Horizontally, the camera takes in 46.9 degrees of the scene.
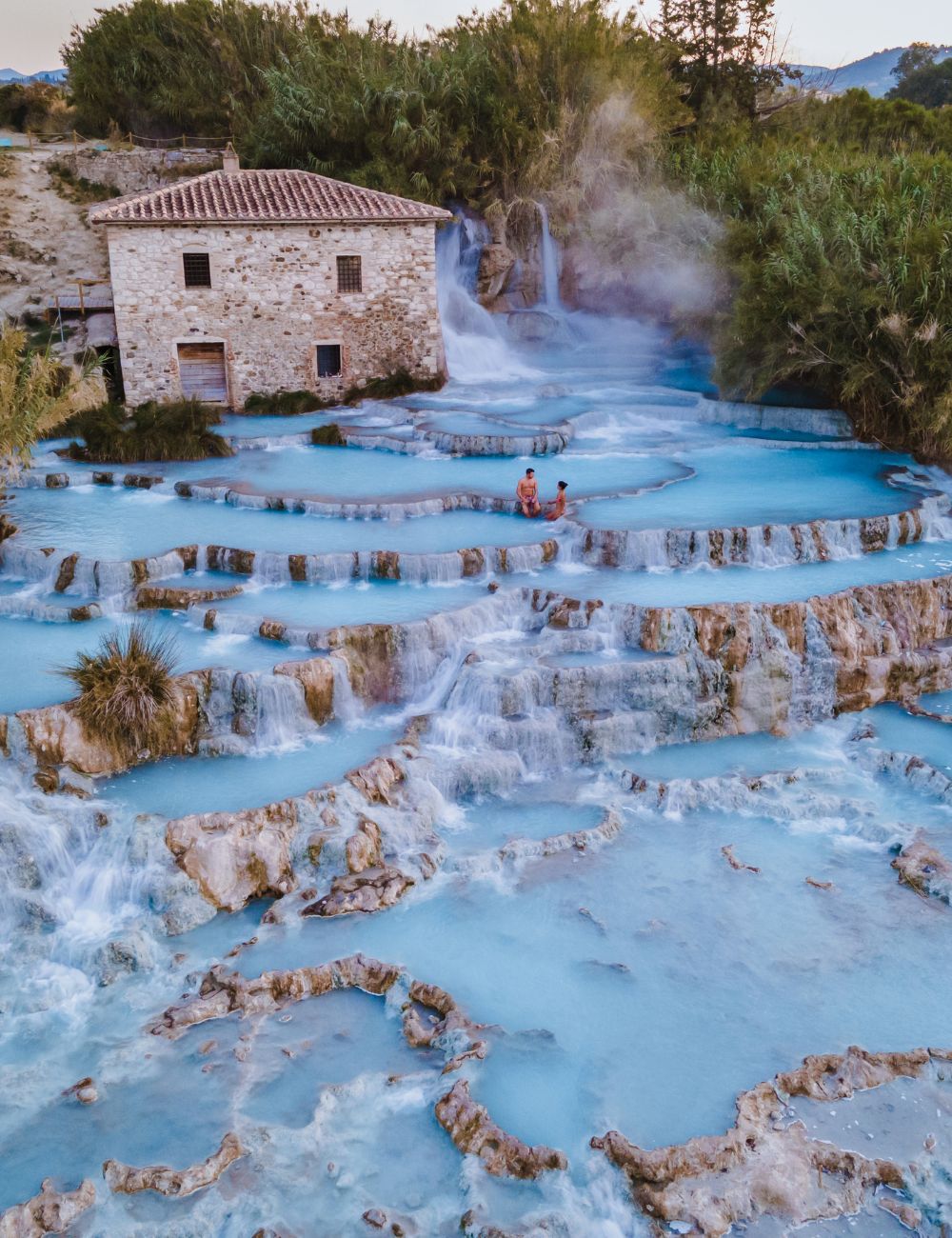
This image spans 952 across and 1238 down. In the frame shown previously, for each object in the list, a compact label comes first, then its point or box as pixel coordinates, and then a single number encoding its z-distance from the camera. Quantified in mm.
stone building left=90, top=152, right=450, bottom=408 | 21984
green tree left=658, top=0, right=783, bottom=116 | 32562
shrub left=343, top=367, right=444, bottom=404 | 24188
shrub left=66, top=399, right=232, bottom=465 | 19750
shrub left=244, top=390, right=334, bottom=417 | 23406
